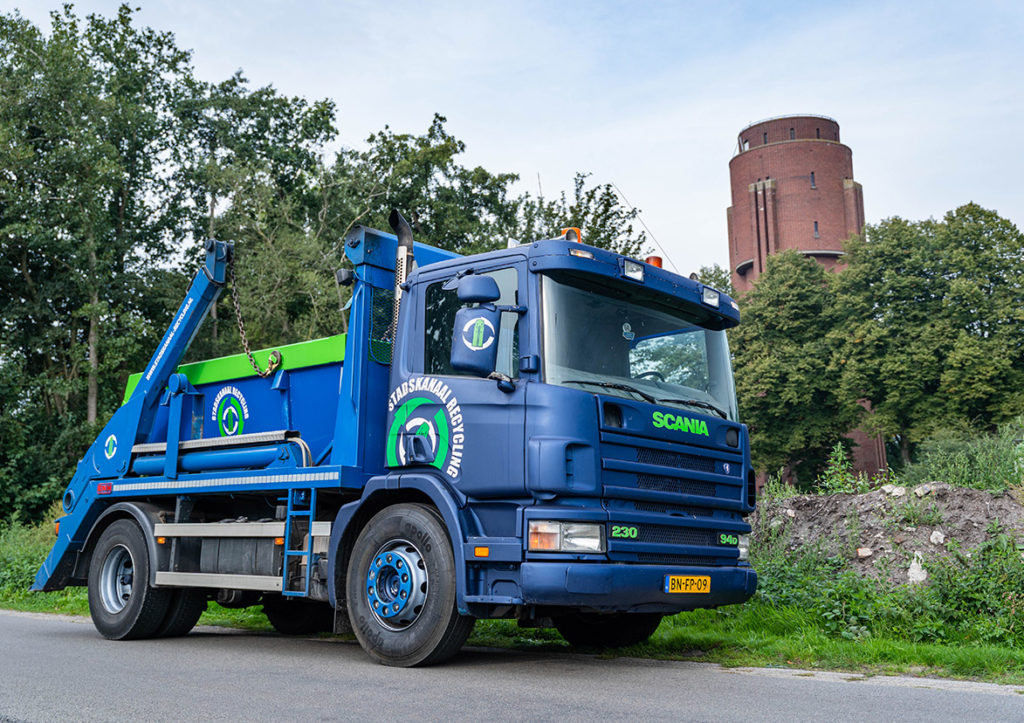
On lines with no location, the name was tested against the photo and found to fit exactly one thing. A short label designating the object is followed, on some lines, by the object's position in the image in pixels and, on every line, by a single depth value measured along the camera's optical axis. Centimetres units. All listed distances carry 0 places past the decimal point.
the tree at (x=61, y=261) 3005
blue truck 621
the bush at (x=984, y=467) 999
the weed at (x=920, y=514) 873
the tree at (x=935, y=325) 3772
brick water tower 5934
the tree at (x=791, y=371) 4175
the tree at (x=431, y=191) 3600
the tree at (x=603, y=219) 1719
